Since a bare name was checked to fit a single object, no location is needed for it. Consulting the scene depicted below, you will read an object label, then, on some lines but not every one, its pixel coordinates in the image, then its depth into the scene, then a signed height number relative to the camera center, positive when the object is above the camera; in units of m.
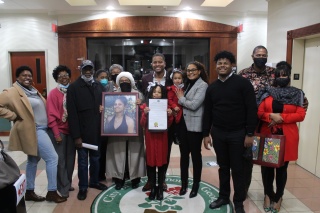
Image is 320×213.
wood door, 6.20 +0.44
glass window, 6.46 +0.78
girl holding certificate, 2.70 -0.64
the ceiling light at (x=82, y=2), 5.30 +1.66
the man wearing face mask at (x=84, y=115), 2.75 -0.38
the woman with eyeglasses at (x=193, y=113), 2.64 -0.34
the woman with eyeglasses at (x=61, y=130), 2.76 -0.54
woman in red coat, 2.41 -0.28
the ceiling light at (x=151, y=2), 5.31 +1.67
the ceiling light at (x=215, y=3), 5.36 +1.69
